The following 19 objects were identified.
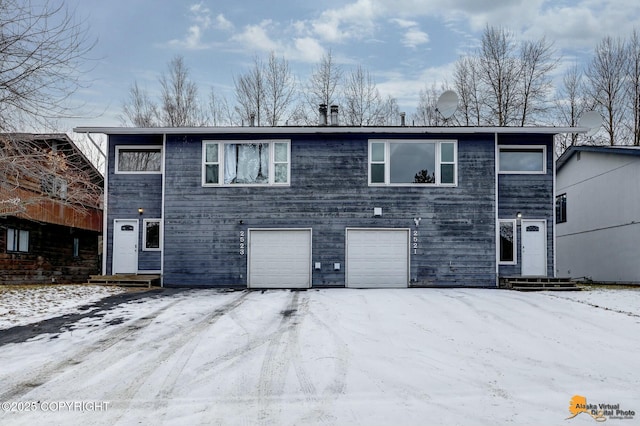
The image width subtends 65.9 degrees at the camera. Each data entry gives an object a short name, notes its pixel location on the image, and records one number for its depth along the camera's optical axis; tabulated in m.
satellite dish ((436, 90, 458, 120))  15.66
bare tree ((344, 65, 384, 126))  27.34
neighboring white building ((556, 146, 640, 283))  15.95
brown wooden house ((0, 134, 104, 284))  9.12
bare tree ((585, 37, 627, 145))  25.20
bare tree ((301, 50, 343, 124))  26.92
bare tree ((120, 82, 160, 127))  29.50
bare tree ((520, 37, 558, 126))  25.50
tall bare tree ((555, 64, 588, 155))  26.38
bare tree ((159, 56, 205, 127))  29.31
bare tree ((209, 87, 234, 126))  29.00
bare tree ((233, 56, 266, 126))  27.19
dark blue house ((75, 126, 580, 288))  14.45
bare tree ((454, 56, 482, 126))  26.20
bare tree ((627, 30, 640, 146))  24.78
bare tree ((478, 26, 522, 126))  25.44
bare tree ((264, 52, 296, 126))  26.84
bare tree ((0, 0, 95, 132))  8.30
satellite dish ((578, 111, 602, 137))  17.20
